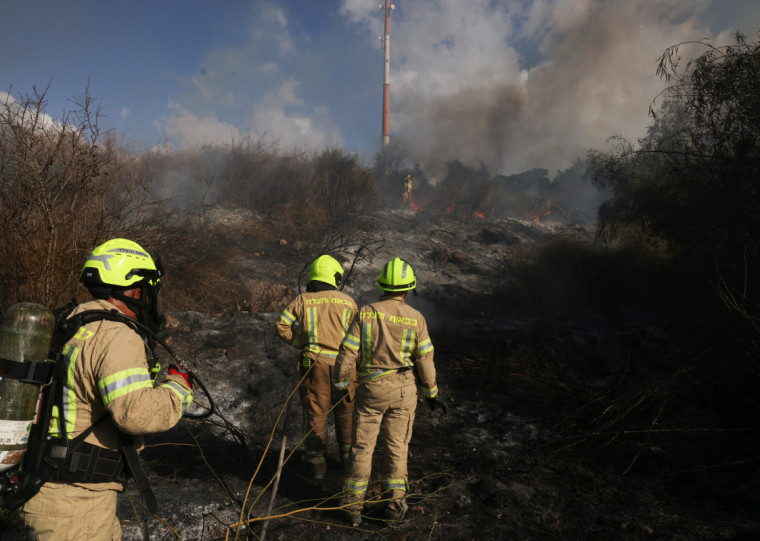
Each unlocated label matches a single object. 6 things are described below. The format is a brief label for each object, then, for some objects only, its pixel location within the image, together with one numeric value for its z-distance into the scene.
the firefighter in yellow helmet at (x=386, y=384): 3.06
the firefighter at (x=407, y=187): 22.22
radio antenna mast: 26.47
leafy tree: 6.46
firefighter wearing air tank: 1.60
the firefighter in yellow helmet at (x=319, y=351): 3.66
